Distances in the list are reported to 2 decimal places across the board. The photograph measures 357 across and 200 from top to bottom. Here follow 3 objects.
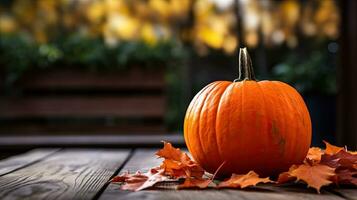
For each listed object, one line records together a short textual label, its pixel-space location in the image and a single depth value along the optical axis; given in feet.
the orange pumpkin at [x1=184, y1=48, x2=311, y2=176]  3.19
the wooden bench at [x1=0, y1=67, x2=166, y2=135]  11.05
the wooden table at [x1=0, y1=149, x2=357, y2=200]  2.68
